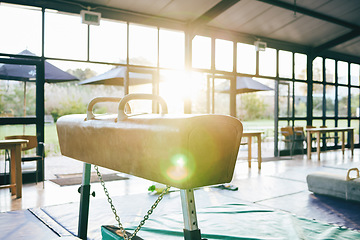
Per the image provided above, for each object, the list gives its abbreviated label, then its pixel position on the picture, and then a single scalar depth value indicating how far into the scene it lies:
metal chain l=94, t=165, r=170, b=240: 1.32
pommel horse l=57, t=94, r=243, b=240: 1.00
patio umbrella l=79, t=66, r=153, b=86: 5.71
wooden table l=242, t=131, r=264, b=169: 5.66
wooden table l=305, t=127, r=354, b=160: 6.92
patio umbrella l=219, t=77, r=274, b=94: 7.45
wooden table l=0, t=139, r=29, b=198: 3.64
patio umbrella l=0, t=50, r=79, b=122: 4.48
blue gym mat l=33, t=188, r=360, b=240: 2.22
